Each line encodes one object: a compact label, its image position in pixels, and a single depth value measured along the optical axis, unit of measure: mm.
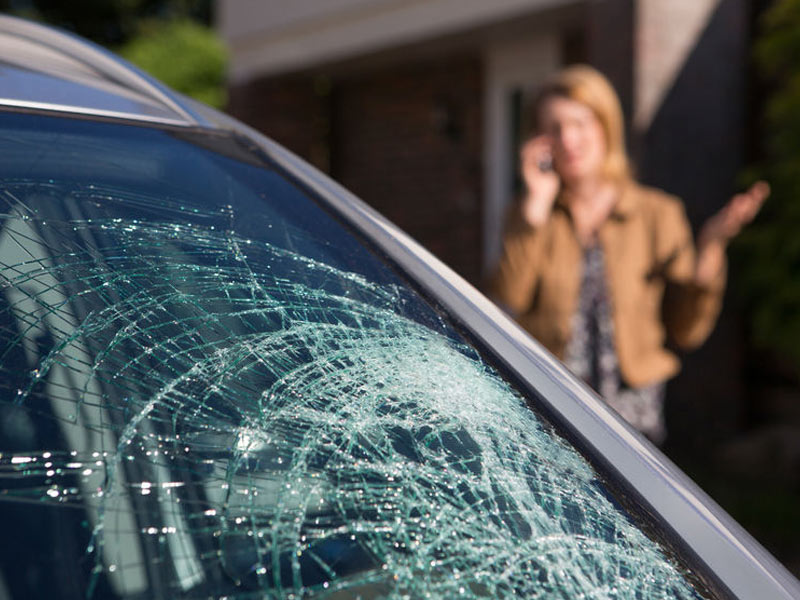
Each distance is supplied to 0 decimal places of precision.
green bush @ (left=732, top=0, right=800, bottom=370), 4480
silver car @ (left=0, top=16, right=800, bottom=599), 942
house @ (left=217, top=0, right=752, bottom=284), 5625
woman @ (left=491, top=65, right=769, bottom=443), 3094
